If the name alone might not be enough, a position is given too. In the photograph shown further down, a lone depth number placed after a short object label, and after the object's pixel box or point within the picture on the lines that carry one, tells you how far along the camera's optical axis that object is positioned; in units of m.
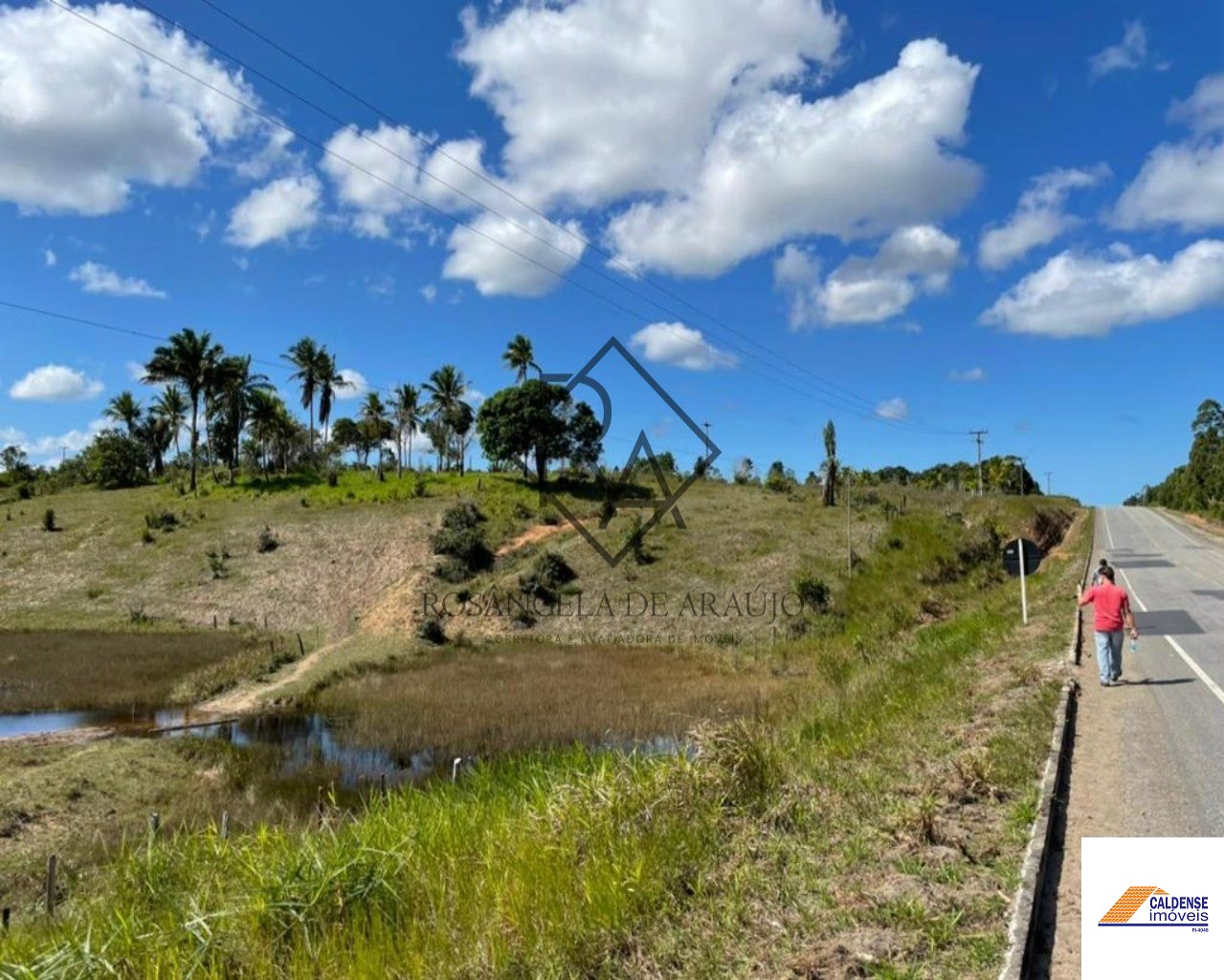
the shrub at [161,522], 55.75
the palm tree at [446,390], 75.38
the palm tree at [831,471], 52.88
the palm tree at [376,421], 85.00
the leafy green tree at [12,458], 105.38
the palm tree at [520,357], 73.00
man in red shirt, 12.72
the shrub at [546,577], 41.03
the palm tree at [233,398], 69.00
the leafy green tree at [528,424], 58.72
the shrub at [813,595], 36.25
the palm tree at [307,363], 73.50
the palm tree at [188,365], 65.69
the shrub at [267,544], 51.25
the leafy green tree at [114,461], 83.75
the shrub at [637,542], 43.78
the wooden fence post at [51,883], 9.16
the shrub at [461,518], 50.47
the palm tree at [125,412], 93.25
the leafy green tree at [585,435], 61.91
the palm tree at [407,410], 81.81
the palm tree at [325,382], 74.12
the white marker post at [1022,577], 20.57
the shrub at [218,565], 48.19
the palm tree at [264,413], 71.12
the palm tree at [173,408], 81.06
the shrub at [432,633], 36.44
